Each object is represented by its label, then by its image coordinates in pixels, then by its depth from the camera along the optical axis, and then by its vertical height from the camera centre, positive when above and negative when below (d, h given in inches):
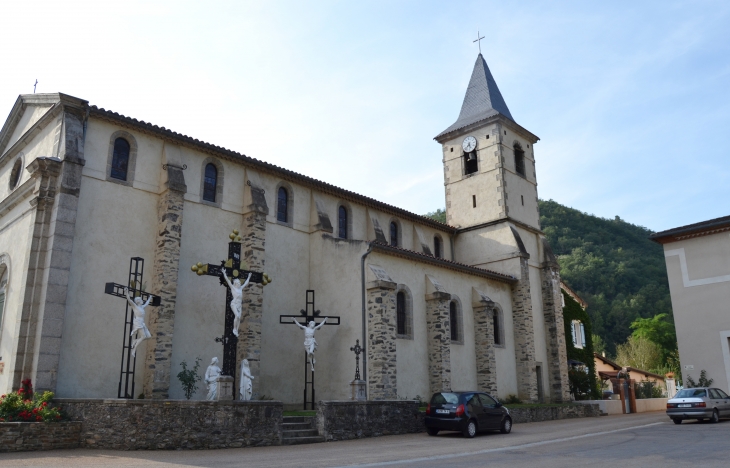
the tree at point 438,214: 2309.2 +706.0
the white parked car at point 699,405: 748.0 -26.2
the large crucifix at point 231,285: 590.6 +105.7
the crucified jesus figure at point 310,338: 741.3 +62.2
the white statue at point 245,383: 626.5 +6.6
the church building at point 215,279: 664.4 +154.0
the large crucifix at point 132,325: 603.5 +68.5
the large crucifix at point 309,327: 745.0 +76.3
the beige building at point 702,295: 936.9 +142.1
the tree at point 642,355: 2220.7 +109.6
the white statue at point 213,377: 586.9 +12.4
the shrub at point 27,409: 536.7 -15.7
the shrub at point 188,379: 702.5 +12.8
